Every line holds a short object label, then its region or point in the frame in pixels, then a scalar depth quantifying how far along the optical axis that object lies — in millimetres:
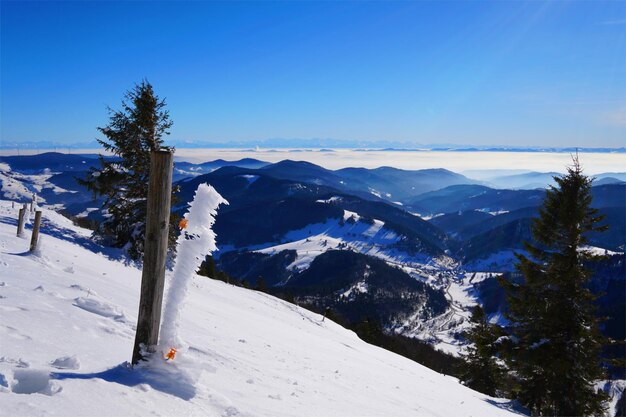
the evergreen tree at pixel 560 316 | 16844
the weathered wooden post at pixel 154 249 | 5121
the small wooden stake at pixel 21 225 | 16772
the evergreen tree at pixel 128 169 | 22828
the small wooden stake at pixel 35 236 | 12970
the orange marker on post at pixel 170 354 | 5426
